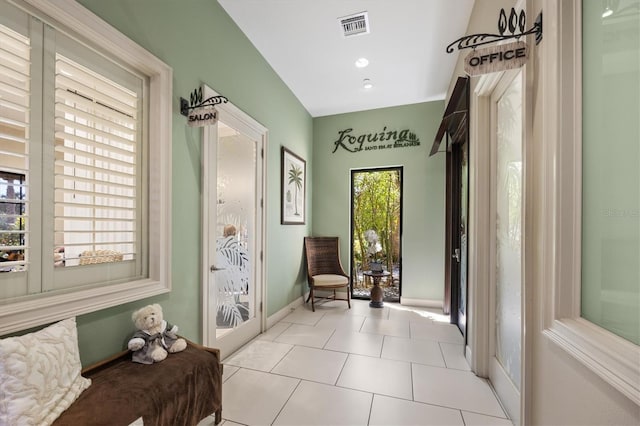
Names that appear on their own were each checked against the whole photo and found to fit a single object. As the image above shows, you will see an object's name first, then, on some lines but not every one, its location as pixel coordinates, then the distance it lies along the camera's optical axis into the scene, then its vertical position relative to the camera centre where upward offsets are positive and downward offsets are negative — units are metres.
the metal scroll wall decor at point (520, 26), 1.25 +0.98
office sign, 1.33 +0.80
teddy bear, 1.53 -0.76
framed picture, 3.81 +0.41
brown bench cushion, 1.13 -0.87
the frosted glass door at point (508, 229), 1.70 -0.10
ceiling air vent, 2.55 +1.90
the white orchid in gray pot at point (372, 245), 4.51 -0.53
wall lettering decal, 4.41 +1.30
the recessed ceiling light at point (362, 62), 3.23 +1.89
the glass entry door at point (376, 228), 4.53 -0.24
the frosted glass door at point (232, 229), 2.32 -0.15
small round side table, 4.15 -1.20
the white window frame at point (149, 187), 1.23 +0.19
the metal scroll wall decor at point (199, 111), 1.98 +0.78
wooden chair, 4.24 -0.77
